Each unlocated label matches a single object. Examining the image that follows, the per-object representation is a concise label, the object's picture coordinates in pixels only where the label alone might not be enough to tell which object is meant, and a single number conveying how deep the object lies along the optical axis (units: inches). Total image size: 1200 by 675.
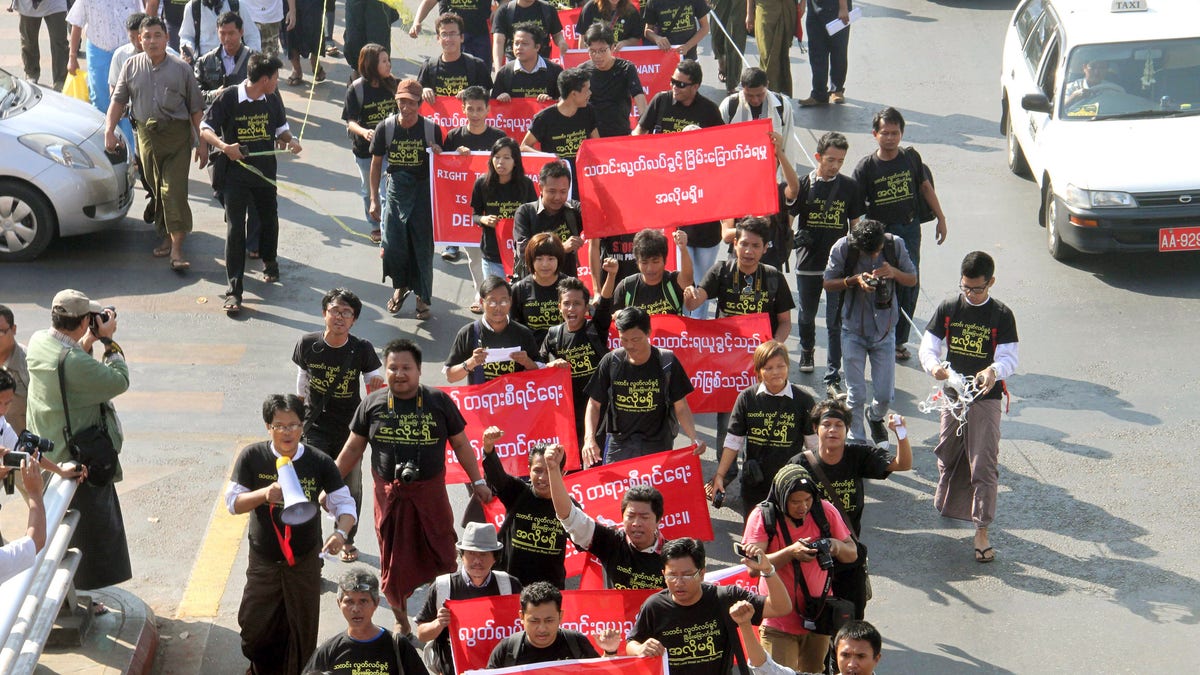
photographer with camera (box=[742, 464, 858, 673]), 630.5
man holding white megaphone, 652.1
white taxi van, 1079.0
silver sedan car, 1100.5
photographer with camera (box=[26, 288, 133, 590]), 687.1
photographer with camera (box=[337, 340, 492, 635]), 700.0
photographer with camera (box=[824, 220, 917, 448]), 869.8
